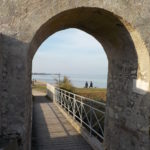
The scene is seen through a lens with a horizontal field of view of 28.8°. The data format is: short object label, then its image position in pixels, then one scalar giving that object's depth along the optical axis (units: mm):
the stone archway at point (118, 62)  4762
